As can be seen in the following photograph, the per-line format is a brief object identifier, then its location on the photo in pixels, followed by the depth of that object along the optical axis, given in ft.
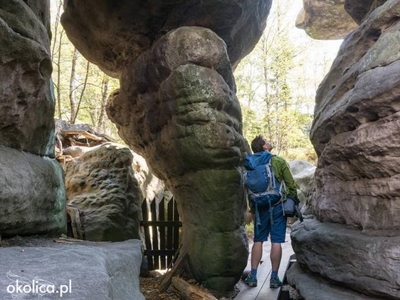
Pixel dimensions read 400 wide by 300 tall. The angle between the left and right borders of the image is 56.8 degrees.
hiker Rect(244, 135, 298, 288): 19.11
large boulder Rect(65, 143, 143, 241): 24.48
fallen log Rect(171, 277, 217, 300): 18.92
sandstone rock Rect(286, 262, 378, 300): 12.74
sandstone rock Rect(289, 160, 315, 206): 50.83
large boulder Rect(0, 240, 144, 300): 6.05
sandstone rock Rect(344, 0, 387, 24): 21.67
